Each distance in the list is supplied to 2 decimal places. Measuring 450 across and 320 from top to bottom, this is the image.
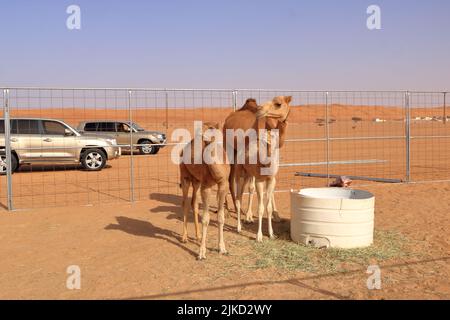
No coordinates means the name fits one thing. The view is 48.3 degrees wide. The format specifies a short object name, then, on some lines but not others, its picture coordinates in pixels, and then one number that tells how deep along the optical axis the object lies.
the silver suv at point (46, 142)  17.17
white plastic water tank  7.51
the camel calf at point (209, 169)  7.07
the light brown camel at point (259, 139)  7.70
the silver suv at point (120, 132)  24.17
